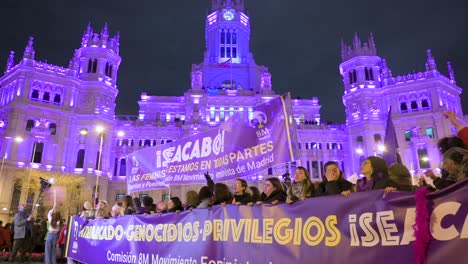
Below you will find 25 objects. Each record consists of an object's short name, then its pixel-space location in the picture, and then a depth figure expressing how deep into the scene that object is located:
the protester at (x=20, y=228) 13.41
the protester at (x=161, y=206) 9.03
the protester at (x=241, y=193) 7.15
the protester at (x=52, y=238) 11.84
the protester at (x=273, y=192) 6.62
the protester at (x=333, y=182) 6.12
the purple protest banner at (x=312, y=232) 3.82
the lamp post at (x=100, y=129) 46.44
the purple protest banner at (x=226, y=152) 8.38
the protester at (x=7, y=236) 16.57
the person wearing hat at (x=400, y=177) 5.16
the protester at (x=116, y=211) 11.14
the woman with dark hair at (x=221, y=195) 7.48
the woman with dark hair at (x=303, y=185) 6.62
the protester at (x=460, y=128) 6.67
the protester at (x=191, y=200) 8.31
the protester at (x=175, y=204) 8.75
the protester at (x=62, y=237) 13.43
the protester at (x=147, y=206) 9.74
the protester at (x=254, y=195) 7.28
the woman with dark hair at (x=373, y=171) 5.68
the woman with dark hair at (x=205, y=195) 7.97
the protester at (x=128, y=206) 10.80
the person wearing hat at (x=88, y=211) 11.86
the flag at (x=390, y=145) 12.48
